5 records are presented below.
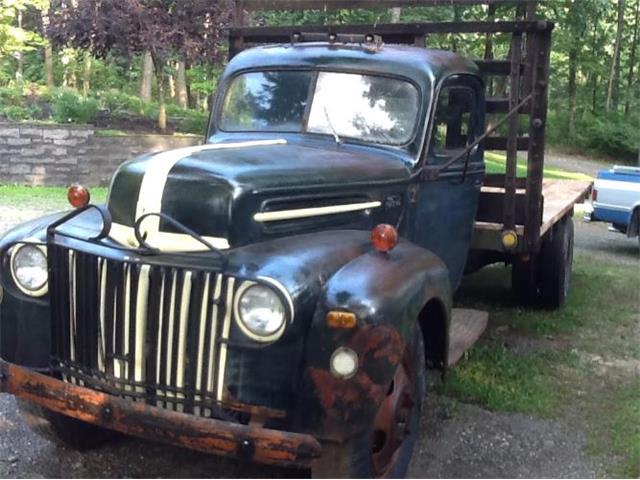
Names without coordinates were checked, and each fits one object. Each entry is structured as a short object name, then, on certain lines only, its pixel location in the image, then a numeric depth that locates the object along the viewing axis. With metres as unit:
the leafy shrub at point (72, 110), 14.88
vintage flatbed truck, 3.10
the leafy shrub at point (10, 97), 15.98
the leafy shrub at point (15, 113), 14.83
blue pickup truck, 10.55
